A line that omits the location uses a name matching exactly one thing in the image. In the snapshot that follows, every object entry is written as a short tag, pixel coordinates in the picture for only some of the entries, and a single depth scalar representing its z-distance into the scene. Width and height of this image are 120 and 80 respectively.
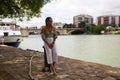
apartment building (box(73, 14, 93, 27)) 82.86
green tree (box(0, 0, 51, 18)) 6.06
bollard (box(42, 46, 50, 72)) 3.36
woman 3.13
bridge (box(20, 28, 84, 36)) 46.11
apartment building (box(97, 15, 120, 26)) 84.93
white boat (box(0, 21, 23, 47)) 15.17
